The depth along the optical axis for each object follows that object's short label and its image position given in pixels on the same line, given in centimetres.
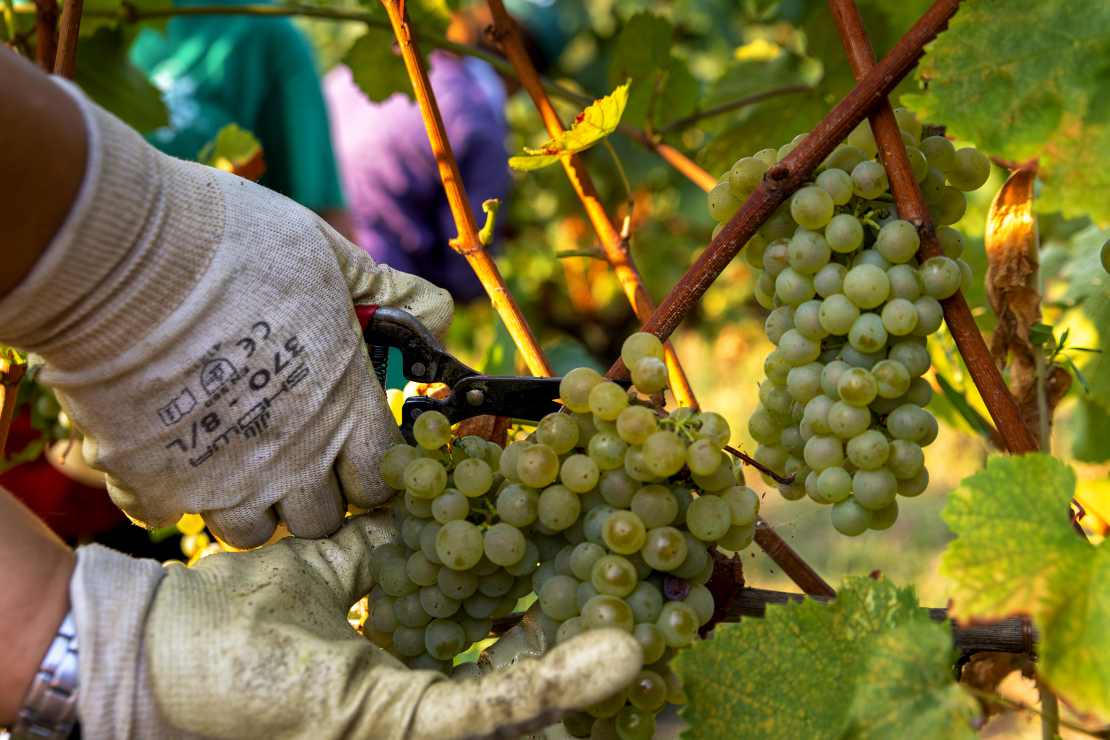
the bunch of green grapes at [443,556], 68
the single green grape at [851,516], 69
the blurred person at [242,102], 210
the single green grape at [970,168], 76
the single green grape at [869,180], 67
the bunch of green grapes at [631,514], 62
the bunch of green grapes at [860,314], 65
